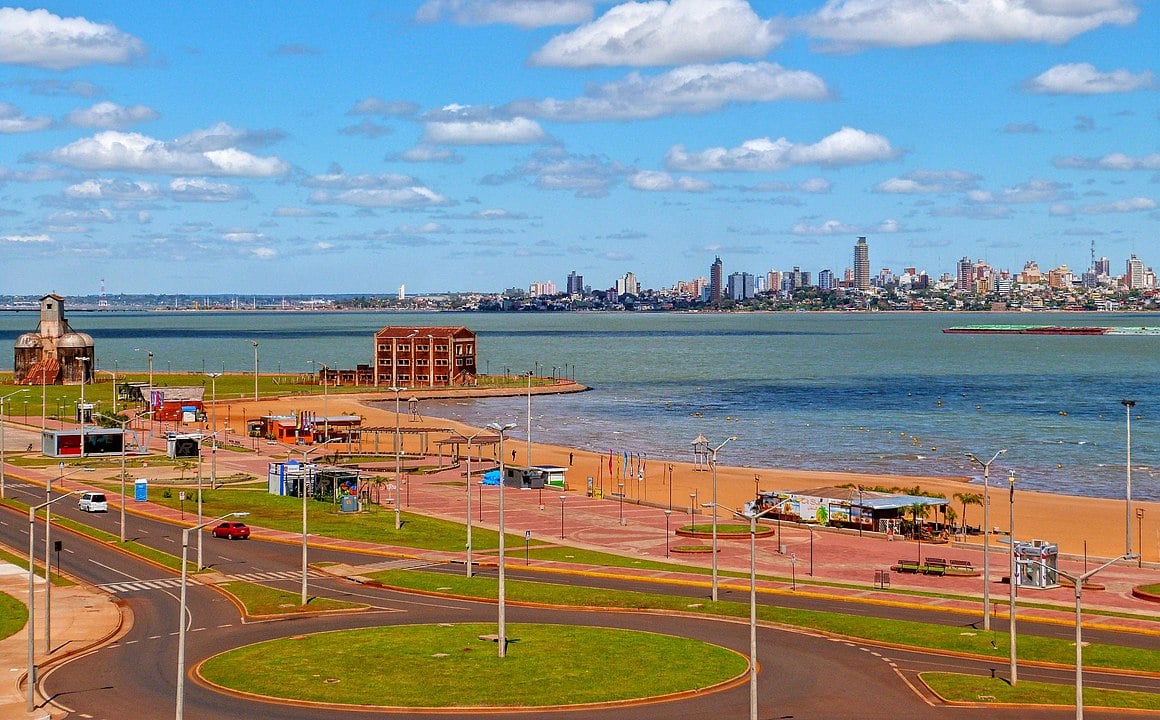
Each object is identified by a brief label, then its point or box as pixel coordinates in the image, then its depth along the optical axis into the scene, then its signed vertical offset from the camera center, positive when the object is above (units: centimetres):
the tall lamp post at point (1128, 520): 8344 -1231
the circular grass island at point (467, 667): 5225 -1443
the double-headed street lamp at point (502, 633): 5834 -1360
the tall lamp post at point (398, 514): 9600 -1390
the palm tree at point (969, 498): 10361 -1371
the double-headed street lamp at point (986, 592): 6341 -1282
